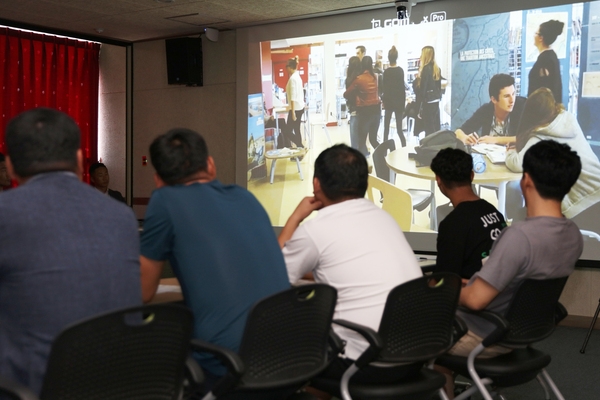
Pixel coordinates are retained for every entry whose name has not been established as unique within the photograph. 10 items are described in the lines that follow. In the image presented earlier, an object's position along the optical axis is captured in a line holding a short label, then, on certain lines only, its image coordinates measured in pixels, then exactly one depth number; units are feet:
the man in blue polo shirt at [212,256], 6.52
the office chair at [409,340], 7.14
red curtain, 24.12
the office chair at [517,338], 8.17
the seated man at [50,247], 5.07
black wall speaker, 24.67
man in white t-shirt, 7.59
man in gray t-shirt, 8.00
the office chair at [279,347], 6.09
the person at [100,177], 19.72
